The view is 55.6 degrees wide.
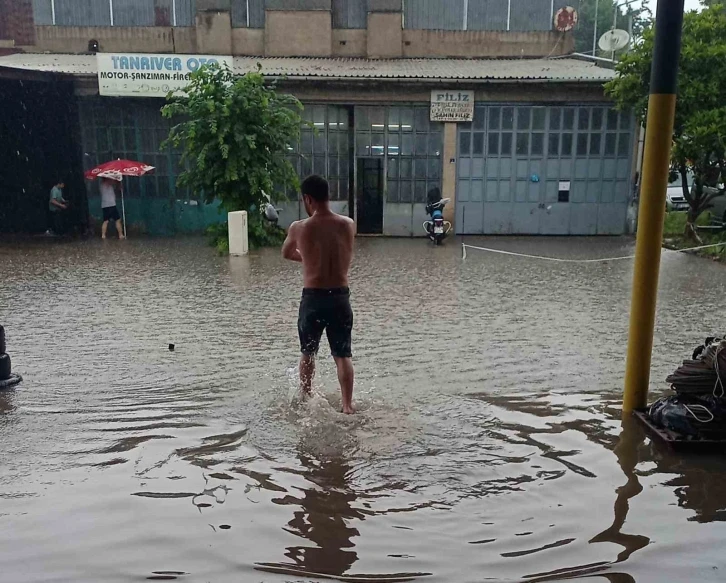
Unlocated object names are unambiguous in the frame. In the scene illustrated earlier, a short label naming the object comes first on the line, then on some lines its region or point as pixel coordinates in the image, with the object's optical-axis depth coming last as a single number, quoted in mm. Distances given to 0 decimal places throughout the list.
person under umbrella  17250
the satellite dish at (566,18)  20188
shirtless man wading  5070
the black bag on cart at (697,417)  4461
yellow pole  4711
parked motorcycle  16938
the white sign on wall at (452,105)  17906
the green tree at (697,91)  13914
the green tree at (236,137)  15047
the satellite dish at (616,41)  19109
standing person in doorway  17641
